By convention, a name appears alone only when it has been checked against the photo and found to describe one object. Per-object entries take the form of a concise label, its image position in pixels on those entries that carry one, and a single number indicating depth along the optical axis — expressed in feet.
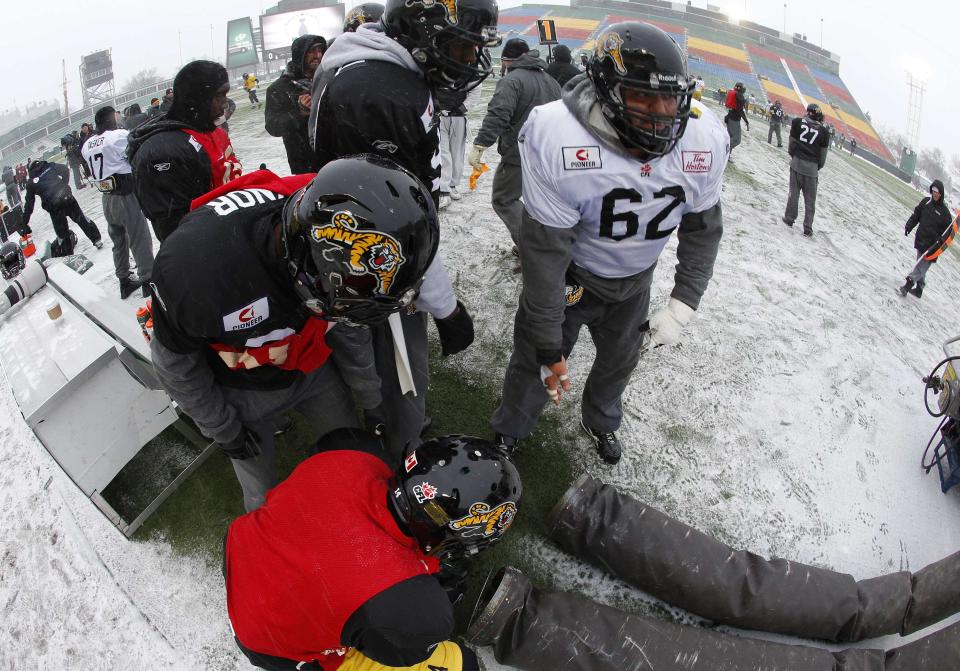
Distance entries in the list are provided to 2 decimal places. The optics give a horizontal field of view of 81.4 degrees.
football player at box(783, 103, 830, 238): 25.81
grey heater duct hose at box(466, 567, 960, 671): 8.09
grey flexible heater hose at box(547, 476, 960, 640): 9.05
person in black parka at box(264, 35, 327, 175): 15.75
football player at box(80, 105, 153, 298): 17.31
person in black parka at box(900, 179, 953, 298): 23.29
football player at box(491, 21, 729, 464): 7.88
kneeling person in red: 6.07
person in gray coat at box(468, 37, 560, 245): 15.52
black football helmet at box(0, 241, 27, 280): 15.81
